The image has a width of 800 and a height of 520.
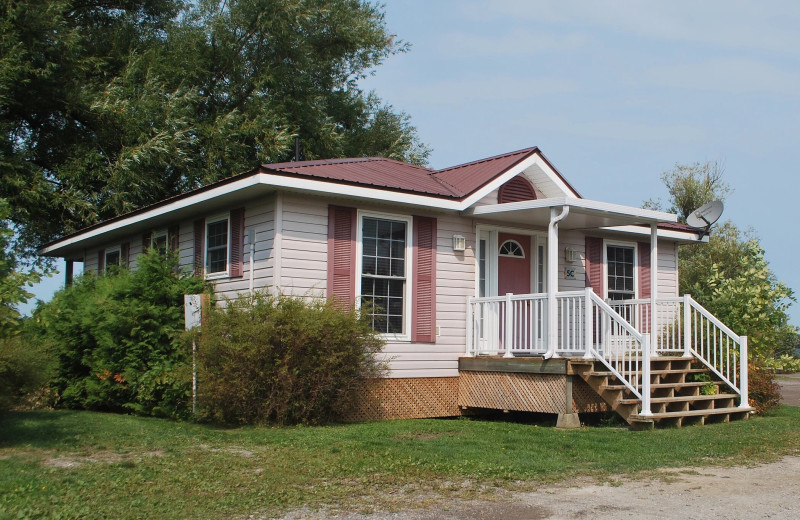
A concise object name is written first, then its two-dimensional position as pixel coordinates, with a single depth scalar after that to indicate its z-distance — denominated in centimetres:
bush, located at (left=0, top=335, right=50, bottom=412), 898
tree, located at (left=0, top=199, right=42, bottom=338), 852
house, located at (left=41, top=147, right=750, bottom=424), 1159
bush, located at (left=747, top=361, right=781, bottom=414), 1312
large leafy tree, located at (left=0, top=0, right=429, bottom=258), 2103
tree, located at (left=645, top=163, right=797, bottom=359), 1411
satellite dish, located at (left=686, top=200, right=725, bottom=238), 1570
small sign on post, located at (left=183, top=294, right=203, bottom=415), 1156
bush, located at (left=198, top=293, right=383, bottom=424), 1053
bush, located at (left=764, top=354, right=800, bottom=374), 1419
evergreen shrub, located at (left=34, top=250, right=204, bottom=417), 1191
